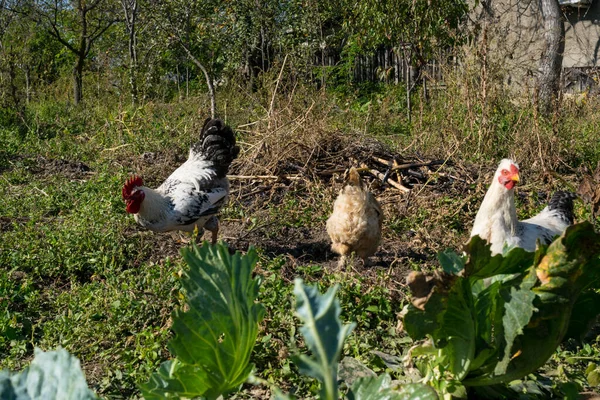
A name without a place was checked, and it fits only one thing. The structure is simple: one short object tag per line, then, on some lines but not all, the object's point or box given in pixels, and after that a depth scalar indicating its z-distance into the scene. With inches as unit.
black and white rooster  231.5
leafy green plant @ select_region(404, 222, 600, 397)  89.4
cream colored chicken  210.5
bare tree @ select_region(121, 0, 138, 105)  500.1
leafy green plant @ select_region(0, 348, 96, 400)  54.0
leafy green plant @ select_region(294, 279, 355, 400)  37.7
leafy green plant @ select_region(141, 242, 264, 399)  68.8
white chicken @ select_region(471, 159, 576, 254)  173.2
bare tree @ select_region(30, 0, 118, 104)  661.3
